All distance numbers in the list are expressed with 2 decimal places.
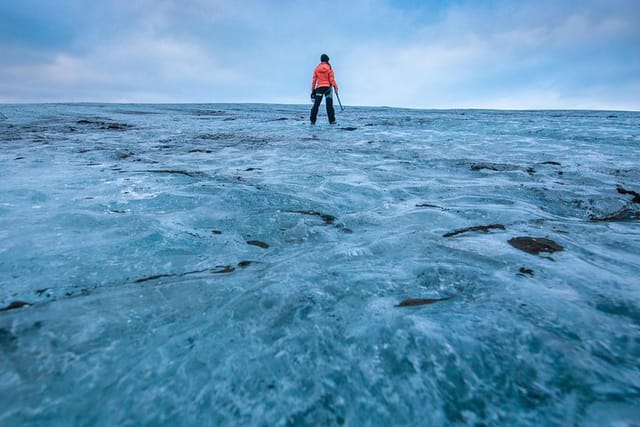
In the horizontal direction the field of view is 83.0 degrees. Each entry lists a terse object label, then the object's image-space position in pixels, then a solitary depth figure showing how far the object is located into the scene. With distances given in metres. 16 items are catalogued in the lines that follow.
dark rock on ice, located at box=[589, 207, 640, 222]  3.05
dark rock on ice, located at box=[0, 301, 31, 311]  1.67
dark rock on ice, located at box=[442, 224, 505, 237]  2.66
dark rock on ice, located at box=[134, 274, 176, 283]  1.96
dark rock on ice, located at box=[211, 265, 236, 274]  2.10
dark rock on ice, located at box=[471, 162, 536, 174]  5.17
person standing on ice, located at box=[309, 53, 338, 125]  13.00
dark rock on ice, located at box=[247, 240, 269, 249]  2.49
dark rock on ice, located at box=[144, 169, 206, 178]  4.77
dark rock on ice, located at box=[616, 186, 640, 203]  3.60
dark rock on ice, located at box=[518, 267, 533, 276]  2.00
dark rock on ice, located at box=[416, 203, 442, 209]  3.38
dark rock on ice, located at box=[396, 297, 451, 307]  1.74
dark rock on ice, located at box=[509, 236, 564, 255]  2.35
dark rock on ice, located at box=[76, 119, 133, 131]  12.02
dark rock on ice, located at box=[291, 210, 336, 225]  3.00
